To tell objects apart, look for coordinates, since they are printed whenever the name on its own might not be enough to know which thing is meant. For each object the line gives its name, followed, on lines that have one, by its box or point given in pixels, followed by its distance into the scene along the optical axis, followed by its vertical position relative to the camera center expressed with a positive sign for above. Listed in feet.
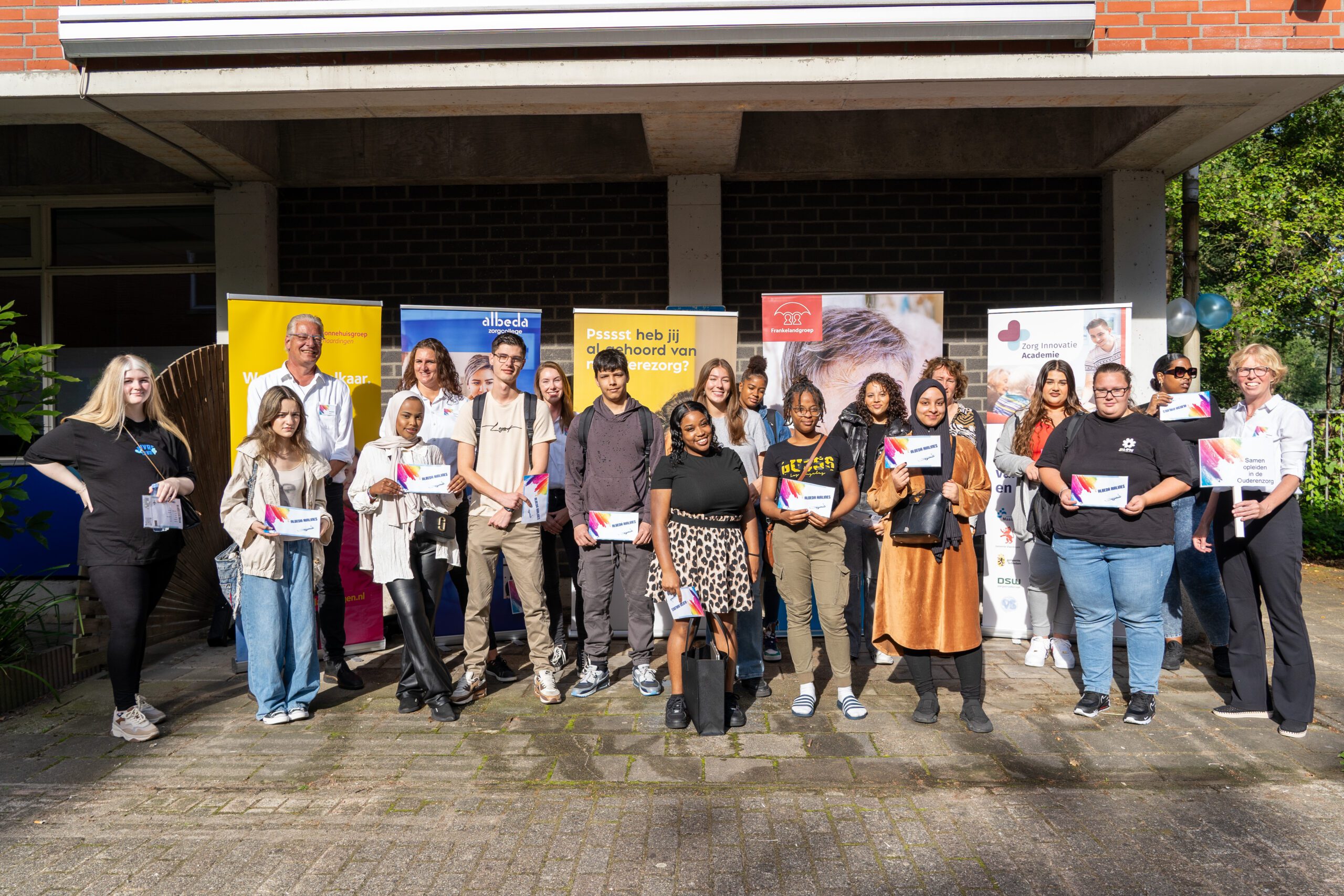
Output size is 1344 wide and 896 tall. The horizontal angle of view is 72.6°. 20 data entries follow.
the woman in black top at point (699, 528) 14.92 -1.44
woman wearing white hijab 15.71 -1.77
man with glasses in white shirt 17.97 +0.43
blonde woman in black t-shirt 14.94 -0.85
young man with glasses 16.66 -1.26
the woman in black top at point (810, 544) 15.75 -1.81
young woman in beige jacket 15.40 -1.99
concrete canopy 19.61 +7.92
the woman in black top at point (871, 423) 16.25 +0.29
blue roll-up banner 21.48 +2.32
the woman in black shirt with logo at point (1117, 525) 15.03 -1.47
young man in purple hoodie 16.83 -0.99
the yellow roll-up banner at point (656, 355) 21.35 +1.99
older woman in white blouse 14.94 -2.00
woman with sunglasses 18.25 -2.60
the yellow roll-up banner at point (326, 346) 19.33 +2.13
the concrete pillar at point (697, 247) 27.43 +5.81
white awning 18.81 +8.67
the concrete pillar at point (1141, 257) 26.76 +5.29
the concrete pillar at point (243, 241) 27.48 +6.10
